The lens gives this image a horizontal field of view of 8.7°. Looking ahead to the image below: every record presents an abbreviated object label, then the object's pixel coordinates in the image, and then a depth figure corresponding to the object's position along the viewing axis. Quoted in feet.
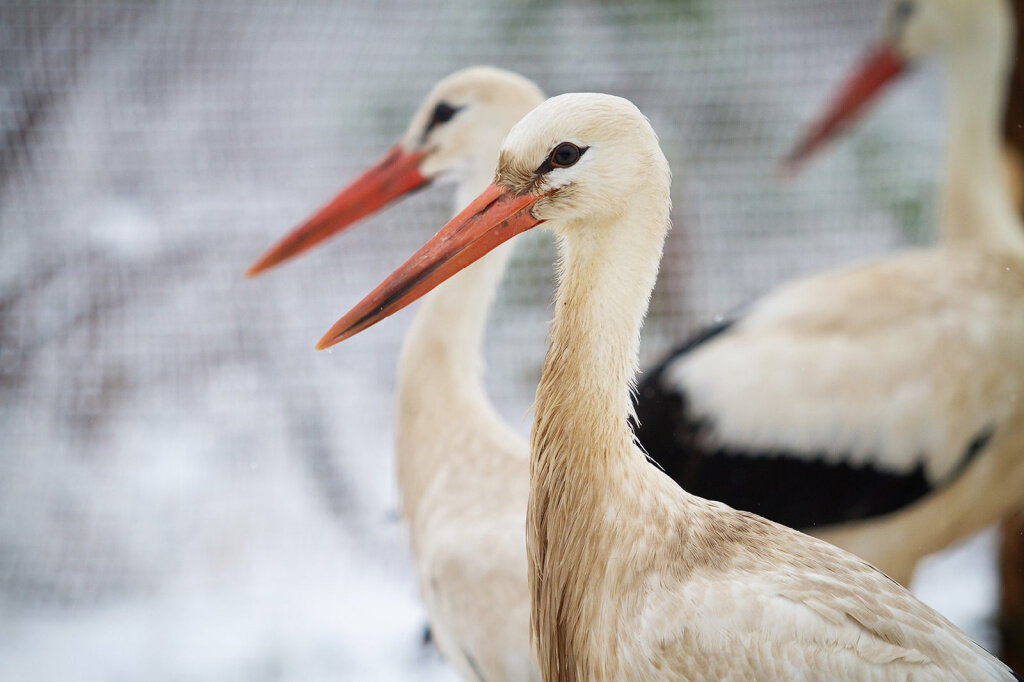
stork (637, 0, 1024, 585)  20.68
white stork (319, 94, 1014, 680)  19.47
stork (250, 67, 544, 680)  20.30
